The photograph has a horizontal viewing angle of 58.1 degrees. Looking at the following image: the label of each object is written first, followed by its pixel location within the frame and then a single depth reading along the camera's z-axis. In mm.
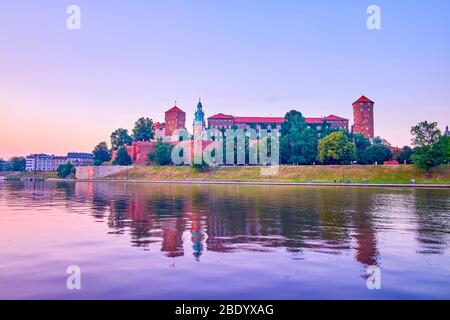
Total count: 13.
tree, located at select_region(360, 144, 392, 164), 117875
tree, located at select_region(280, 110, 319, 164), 120750
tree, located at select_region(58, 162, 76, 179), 164500
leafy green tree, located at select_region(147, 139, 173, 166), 146625
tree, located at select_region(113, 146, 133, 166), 164875
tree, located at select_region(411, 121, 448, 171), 84688
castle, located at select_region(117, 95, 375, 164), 165988
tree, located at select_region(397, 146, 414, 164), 112706
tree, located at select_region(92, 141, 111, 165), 189250
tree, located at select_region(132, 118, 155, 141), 191625
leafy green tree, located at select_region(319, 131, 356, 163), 107562
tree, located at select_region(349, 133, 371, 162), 128837
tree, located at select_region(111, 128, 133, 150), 193500
